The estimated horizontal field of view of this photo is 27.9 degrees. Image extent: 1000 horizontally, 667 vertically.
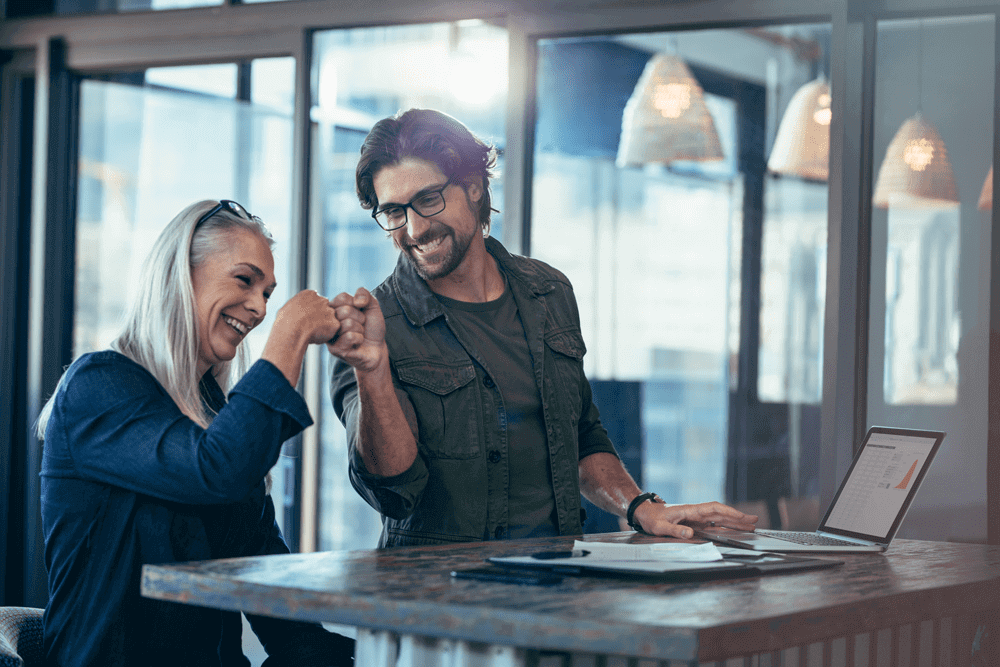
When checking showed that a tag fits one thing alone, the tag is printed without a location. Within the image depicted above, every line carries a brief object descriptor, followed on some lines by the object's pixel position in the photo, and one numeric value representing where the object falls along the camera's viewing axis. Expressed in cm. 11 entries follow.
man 315
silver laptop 311
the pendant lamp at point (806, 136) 418
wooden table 252
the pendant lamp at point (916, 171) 389
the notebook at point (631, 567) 274
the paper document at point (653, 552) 284
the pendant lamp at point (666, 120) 437
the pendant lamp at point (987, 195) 385
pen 284
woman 289
